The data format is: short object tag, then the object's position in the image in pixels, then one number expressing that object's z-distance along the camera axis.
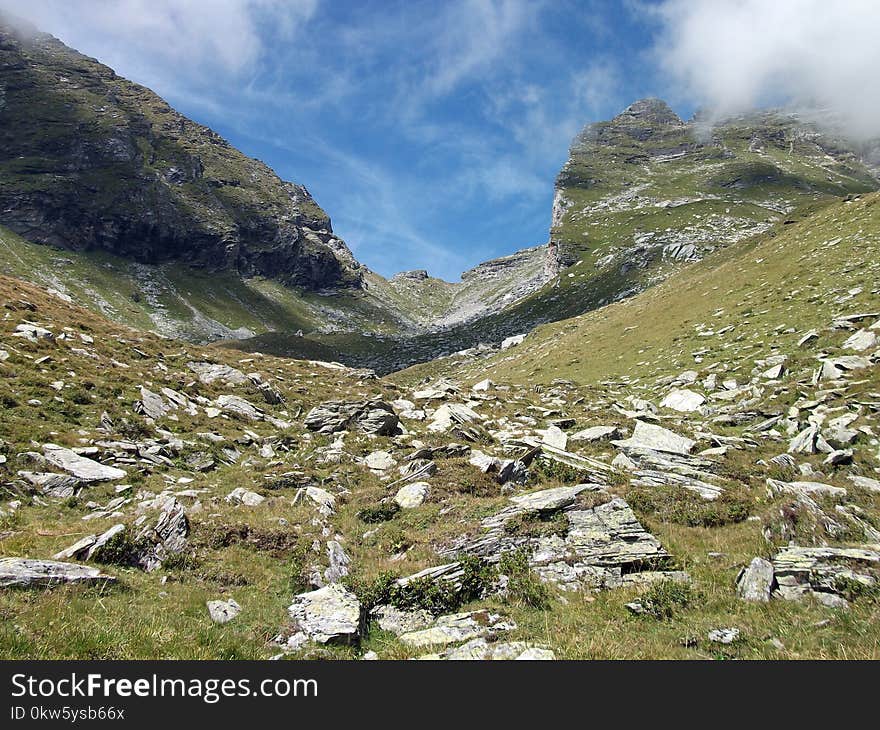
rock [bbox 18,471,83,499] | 12.84
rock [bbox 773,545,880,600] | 7.73
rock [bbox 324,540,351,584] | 10.10
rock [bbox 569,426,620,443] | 20.25
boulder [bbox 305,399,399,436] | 23.33
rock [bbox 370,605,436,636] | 8.26
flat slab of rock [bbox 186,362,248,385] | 26.86
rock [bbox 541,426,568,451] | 19.50
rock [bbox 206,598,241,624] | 8.02
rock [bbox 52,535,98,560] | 8.94
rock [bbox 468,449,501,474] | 16.11
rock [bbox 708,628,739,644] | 6.74
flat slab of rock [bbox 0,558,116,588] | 7.24
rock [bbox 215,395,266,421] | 23.62
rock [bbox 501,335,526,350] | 75.25
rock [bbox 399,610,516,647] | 7.54
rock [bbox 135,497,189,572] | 9.70
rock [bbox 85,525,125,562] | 9.19
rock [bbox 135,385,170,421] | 19.36
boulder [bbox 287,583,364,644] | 7.62
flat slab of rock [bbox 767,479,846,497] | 11.70
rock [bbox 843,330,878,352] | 21.77
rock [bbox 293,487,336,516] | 14.16
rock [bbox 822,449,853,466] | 14.19
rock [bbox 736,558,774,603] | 7.88
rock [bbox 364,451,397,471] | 18.62
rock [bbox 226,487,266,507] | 14.12
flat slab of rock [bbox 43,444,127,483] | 13.92
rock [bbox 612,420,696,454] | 17.53
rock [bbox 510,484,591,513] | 11.62
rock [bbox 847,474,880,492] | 12.44
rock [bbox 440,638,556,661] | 6.59
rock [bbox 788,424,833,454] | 15.44
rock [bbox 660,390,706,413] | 25.50
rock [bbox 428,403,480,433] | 25.02
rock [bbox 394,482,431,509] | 14.38
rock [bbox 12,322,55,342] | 20.96
